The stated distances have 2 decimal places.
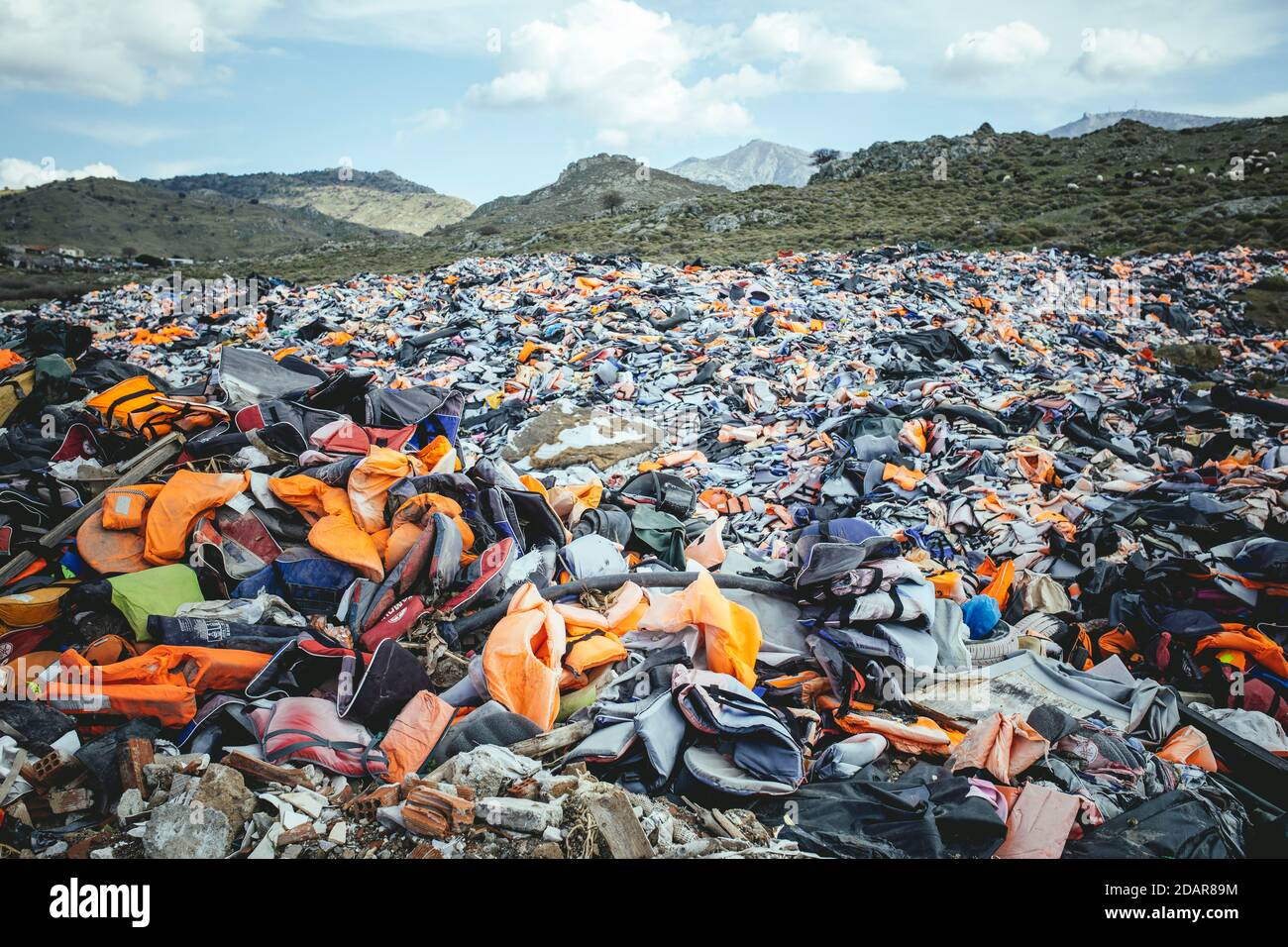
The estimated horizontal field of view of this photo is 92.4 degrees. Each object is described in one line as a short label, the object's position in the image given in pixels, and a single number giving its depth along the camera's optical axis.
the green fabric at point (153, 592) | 3.01
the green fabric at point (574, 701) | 2.86
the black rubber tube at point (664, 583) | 3.62
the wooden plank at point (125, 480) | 3.37
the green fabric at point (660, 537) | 4.50
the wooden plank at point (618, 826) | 1.99
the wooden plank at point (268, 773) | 2.38
